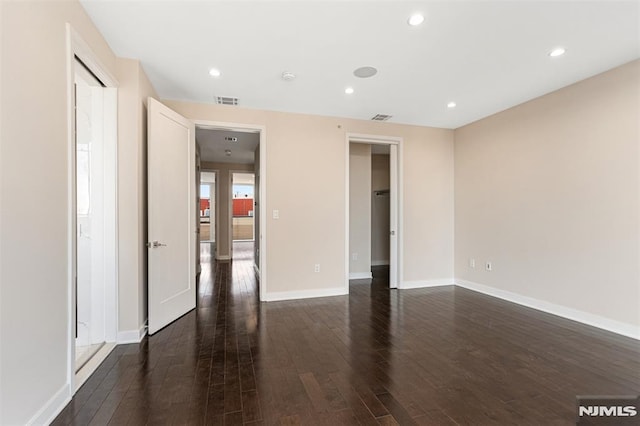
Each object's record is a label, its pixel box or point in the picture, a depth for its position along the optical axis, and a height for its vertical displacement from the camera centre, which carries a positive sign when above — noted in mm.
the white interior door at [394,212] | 4867 -14
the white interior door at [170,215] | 3013 -36
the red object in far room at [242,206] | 14812 +295
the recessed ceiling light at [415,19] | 2165 +1465
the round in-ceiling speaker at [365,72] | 3004 +1478
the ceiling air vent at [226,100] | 3713 +1471
